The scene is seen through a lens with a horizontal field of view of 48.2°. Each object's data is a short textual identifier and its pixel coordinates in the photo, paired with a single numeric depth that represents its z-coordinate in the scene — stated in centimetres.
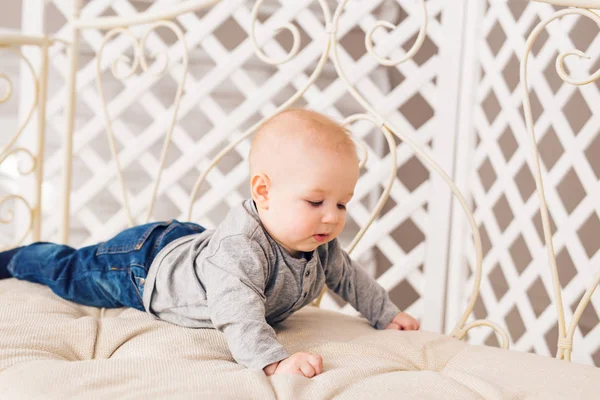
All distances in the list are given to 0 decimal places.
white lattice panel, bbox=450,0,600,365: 153
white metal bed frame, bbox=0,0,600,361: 109
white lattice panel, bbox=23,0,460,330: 186
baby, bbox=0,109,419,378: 94
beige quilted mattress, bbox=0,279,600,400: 78
